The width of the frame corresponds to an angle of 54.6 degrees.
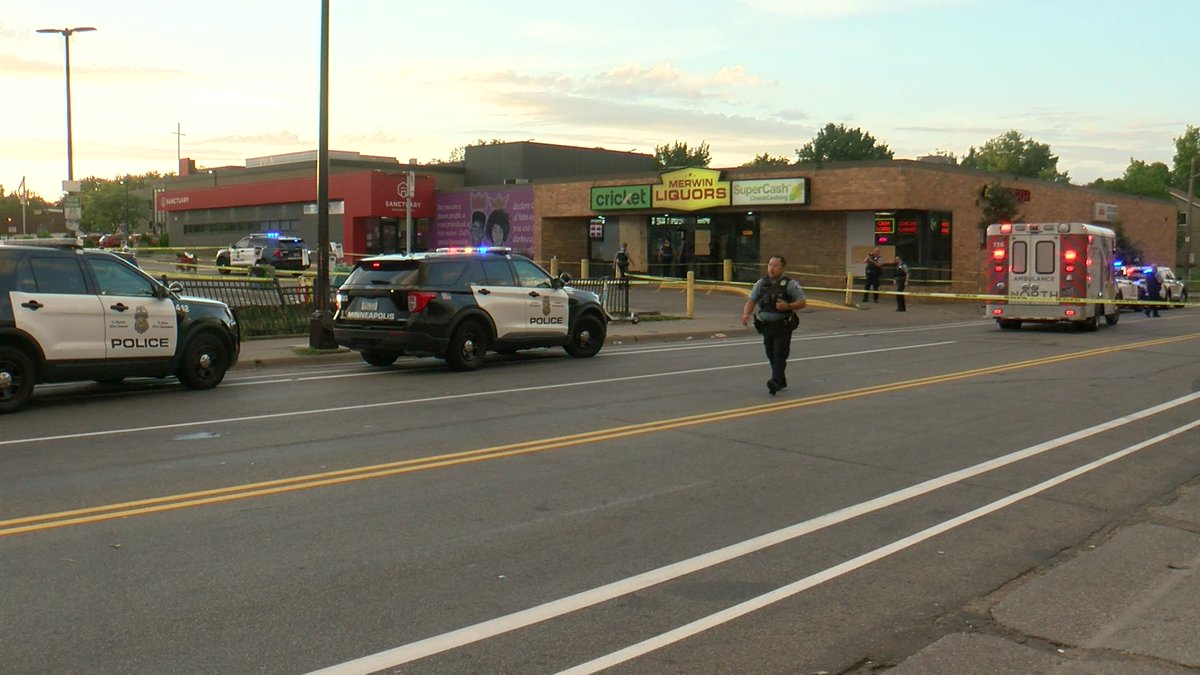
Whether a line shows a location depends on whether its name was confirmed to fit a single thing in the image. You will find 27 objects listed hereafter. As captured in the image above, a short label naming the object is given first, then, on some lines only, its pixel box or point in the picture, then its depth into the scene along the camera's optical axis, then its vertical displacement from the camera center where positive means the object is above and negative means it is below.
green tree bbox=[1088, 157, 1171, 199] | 131.00 +11.49
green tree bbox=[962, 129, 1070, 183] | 150.00 +15.84
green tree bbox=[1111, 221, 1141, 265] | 53.03 +1.32
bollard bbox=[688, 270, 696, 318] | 30.59 -0.63
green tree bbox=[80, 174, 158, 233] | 95.69 +4.98
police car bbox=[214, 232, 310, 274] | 44.03 +0.63
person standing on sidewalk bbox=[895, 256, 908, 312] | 35.53 -0.14
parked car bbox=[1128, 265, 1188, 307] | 40.50 -0.31
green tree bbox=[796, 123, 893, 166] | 107.56 +12.02
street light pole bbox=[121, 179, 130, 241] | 80.69 +4.20
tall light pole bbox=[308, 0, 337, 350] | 19.55 +0.91
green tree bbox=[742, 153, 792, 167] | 131.12 +13.01
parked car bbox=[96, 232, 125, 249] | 59.15 +1.42
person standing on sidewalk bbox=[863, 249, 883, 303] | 36.69 +0.10
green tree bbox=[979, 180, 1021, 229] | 42.03 +2.48
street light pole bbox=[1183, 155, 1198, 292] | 59.80 +4.41
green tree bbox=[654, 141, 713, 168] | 119.00 +12.12
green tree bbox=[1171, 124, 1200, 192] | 142.88 +15.16
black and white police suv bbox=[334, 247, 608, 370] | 16.91 -0.55
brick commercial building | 39.94 +2.15
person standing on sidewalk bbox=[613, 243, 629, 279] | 36.50 +0.36
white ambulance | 26.86 +0.03
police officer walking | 14.33 -0.47
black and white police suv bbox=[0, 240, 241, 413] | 12.70 -0.67
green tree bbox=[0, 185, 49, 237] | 112.75 +5.80
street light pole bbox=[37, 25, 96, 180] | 29.17 +5.96
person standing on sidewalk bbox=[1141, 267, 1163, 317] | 41.66 -0.40
